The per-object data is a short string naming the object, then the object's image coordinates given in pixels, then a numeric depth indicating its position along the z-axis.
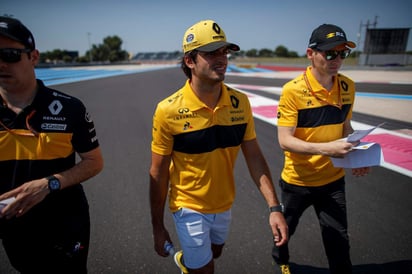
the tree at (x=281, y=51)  94.69
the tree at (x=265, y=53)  101.61
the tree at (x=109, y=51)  92.38
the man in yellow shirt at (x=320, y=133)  2.18
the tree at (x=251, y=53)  105.50
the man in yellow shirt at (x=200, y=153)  1.82
